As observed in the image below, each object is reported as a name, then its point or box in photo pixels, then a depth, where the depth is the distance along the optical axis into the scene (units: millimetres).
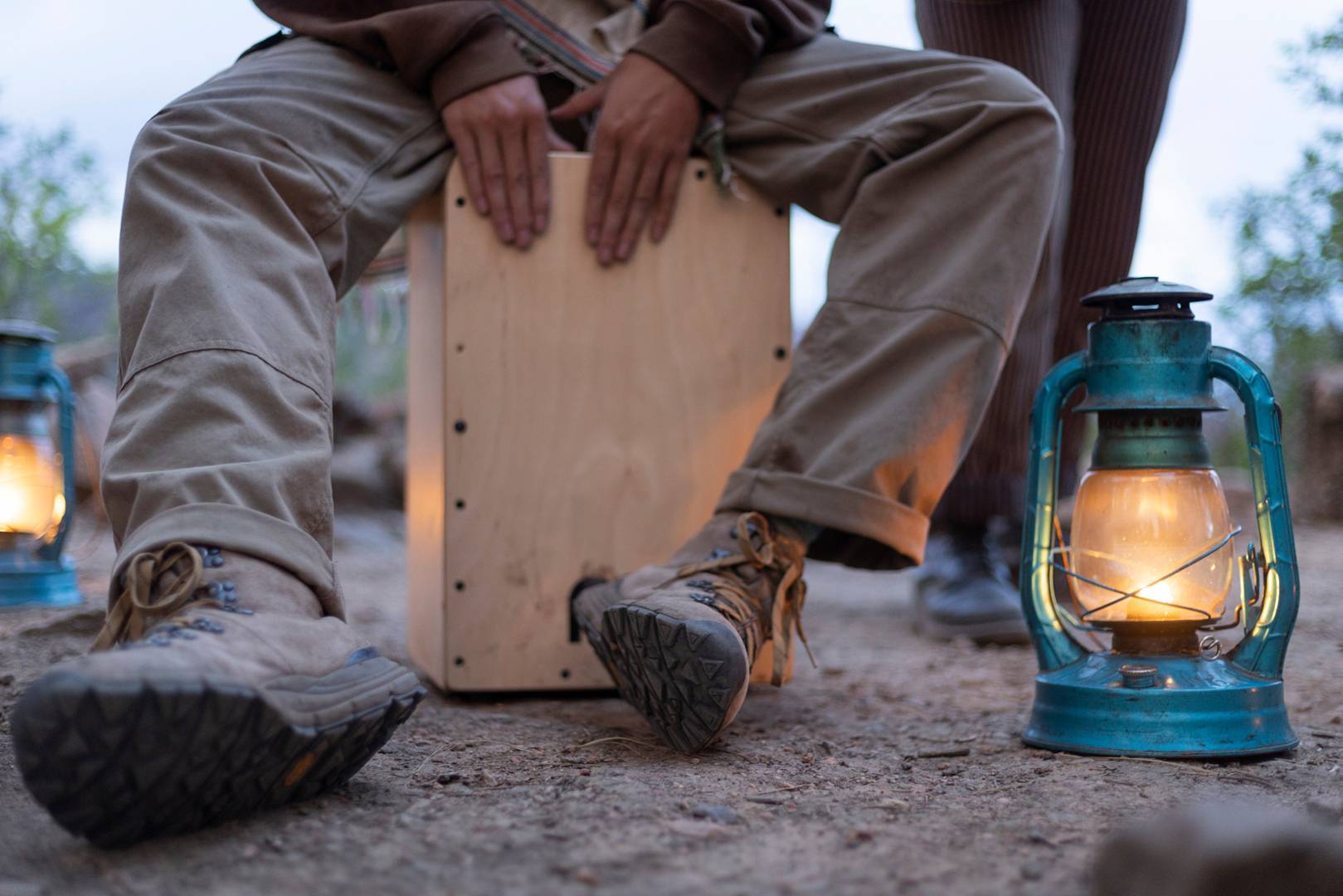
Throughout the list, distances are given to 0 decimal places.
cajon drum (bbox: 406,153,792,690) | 1593
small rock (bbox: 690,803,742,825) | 954
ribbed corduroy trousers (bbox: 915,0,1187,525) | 2031
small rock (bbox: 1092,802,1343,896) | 646
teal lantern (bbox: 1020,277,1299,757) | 1214
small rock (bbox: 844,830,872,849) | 894
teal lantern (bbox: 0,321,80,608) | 2732
